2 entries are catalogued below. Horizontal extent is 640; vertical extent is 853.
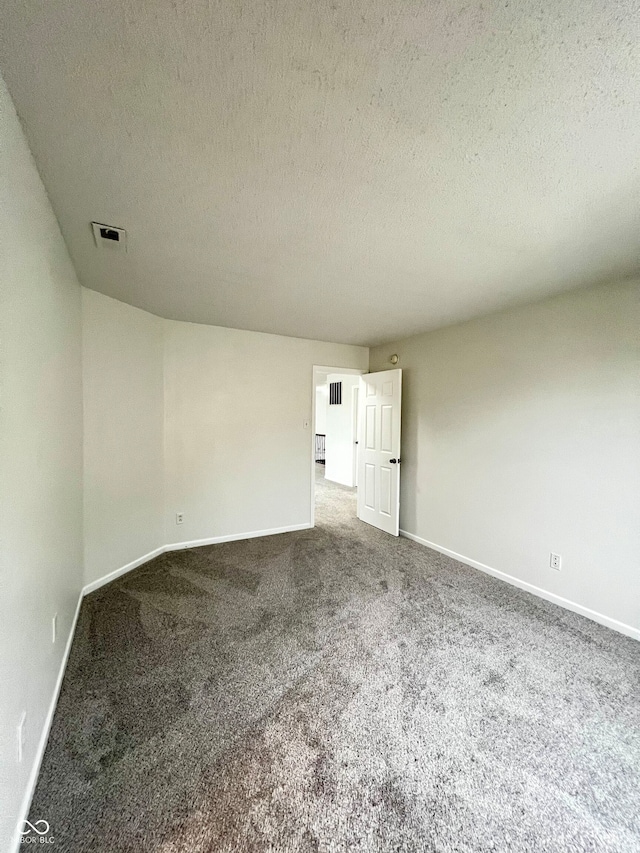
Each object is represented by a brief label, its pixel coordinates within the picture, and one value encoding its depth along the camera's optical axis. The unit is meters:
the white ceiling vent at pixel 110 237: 1.83
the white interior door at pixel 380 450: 4.20
